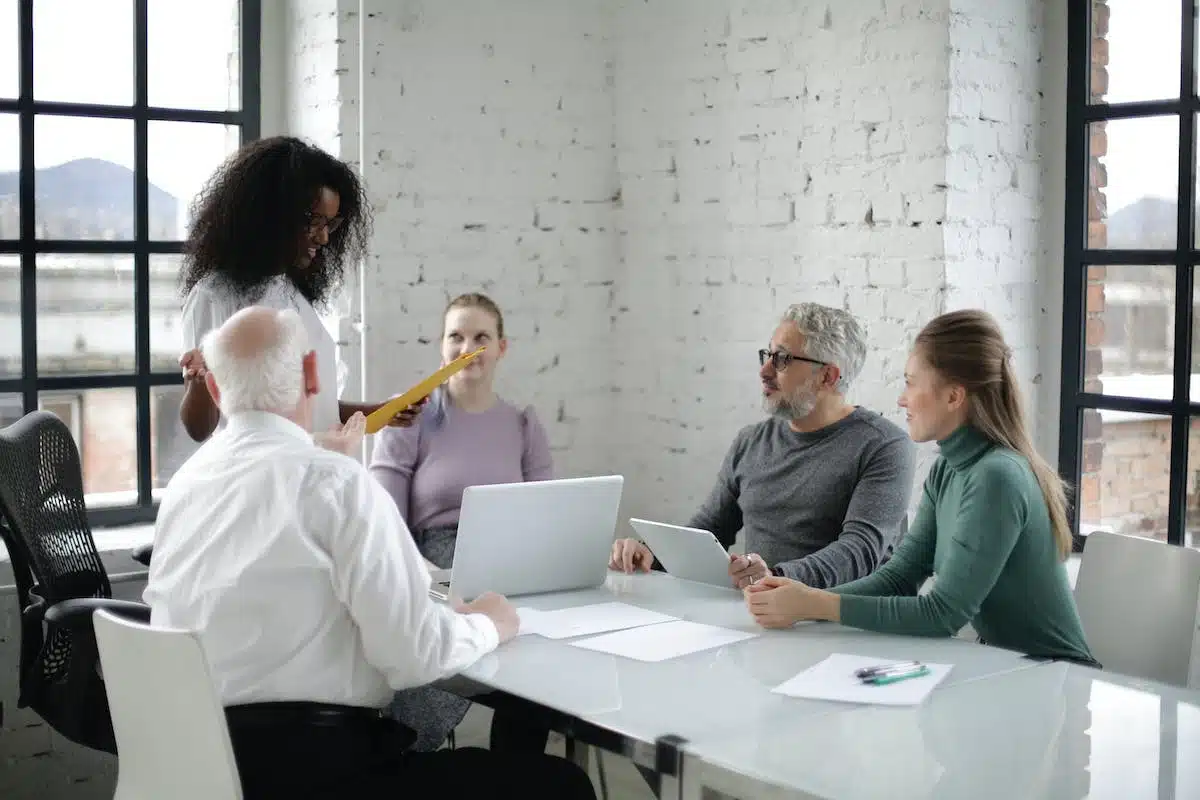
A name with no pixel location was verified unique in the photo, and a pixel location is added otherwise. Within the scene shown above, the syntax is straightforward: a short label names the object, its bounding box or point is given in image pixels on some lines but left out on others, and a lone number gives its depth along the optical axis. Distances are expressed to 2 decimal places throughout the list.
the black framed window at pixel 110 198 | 3.70
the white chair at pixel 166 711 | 1.84
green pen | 2.15
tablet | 2.78
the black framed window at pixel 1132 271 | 3.38
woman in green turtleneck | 2.46
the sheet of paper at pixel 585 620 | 2.50
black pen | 2.17
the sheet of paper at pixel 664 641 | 2.35
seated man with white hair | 2.04
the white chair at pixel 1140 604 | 2.65
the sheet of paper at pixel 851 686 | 2.07
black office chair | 2.63
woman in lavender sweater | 3.62
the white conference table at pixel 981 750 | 1.72
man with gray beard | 3.03
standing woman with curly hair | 3.01
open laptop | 2.64
